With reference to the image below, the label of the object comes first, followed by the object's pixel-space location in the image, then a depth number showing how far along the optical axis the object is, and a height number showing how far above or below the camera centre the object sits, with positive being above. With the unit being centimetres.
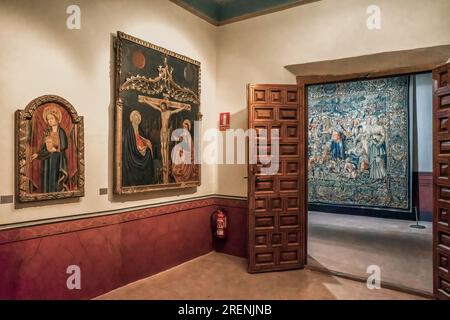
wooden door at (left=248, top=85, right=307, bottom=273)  359 -36
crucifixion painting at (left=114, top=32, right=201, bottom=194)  302 +47
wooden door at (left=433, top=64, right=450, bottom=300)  280 -21
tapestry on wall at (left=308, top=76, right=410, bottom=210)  648 +35
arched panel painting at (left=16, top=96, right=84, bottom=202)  232 +7
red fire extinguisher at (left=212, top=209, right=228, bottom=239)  418 -93
